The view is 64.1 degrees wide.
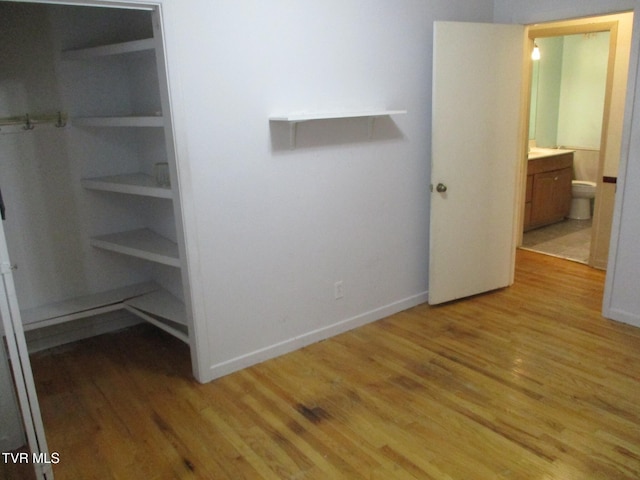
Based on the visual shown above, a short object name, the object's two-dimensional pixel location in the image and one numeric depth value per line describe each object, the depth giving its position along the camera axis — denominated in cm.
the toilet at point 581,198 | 606
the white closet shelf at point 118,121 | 270
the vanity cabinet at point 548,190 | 562
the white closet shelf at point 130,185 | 285
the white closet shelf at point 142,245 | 300
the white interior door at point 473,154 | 351
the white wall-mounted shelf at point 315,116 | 281
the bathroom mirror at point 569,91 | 607
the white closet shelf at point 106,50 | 262
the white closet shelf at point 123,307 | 314
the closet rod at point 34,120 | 309
